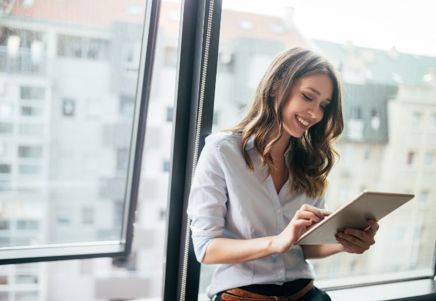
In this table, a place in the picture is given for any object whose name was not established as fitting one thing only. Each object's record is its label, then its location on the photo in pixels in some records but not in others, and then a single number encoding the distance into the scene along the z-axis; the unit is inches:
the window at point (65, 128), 53.5
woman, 48.1
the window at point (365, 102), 61.8
